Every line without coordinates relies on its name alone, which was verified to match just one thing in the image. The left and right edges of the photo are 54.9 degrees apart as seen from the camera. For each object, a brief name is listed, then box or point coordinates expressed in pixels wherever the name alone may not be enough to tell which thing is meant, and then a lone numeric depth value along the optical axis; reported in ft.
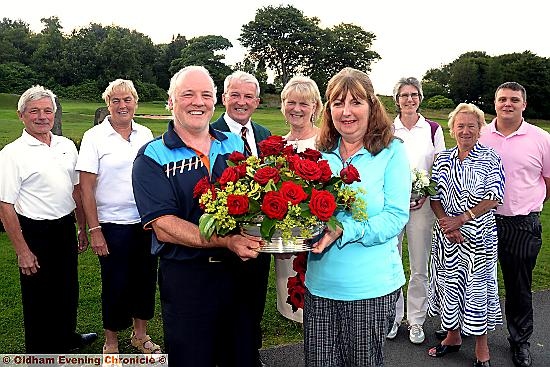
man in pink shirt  15.28
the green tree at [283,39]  248.11
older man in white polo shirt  13.80
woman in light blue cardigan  9.69
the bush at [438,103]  139.97
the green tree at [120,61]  176.24
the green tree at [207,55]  193.04
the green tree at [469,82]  186.09
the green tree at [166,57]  195.86
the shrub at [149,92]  150.48
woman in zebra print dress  14.30
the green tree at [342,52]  246.68
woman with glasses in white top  16.40
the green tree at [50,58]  168.04
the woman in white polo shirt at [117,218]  14.60
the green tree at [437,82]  187.52
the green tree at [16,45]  179.73
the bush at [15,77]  142.41
